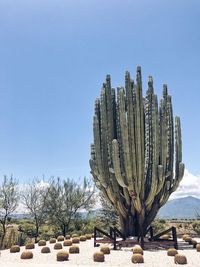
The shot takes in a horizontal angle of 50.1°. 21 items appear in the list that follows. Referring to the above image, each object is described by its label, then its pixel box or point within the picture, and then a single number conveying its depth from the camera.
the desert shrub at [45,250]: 10.61
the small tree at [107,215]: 19.84
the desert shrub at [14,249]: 11.39
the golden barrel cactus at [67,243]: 12.09
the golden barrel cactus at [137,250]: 9.18
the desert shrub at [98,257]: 8.62
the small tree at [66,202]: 19.81
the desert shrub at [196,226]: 19.15
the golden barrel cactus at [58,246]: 11.42
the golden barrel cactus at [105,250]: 9.73
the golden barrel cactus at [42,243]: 12.95
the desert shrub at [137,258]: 8.32
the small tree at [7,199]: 20.25
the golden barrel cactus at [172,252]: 9.25
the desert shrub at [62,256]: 8.92
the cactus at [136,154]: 11.52
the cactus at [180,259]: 8.10
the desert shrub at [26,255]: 9.49
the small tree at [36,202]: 20.76
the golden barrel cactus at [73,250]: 10.15
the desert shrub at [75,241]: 12.94
